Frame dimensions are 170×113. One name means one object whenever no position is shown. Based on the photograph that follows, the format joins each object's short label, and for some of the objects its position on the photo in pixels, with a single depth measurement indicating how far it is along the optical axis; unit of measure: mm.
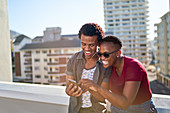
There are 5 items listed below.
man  797
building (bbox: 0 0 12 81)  2082
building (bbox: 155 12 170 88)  17172
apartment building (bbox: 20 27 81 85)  19516
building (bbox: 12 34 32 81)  20319
